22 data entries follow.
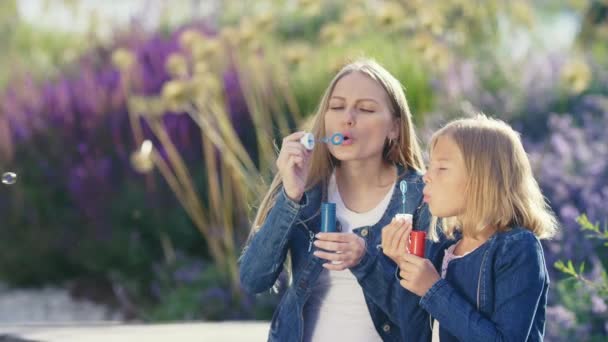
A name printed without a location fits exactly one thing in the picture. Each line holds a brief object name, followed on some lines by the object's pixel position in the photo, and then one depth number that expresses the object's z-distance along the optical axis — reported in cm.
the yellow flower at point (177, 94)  928
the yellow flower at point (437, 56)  1014
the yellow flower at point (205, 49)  962
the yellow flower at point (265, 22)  994
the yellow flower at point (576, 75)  983
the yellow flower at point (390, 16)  953
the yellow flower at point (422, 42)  1017
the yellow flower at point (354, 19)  1009
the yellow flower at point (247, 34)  990
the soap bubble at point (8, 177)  638
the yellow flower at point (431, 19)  933
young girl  415
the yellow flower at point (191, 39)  992
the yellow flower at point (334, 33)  994
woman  495
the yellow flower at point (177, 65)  960
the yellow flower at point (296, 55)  996
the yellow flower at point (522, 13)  1237
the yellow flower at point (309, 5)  965
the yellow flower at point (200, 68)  938
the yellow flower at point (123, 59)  1014
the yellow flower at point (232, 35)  1030
